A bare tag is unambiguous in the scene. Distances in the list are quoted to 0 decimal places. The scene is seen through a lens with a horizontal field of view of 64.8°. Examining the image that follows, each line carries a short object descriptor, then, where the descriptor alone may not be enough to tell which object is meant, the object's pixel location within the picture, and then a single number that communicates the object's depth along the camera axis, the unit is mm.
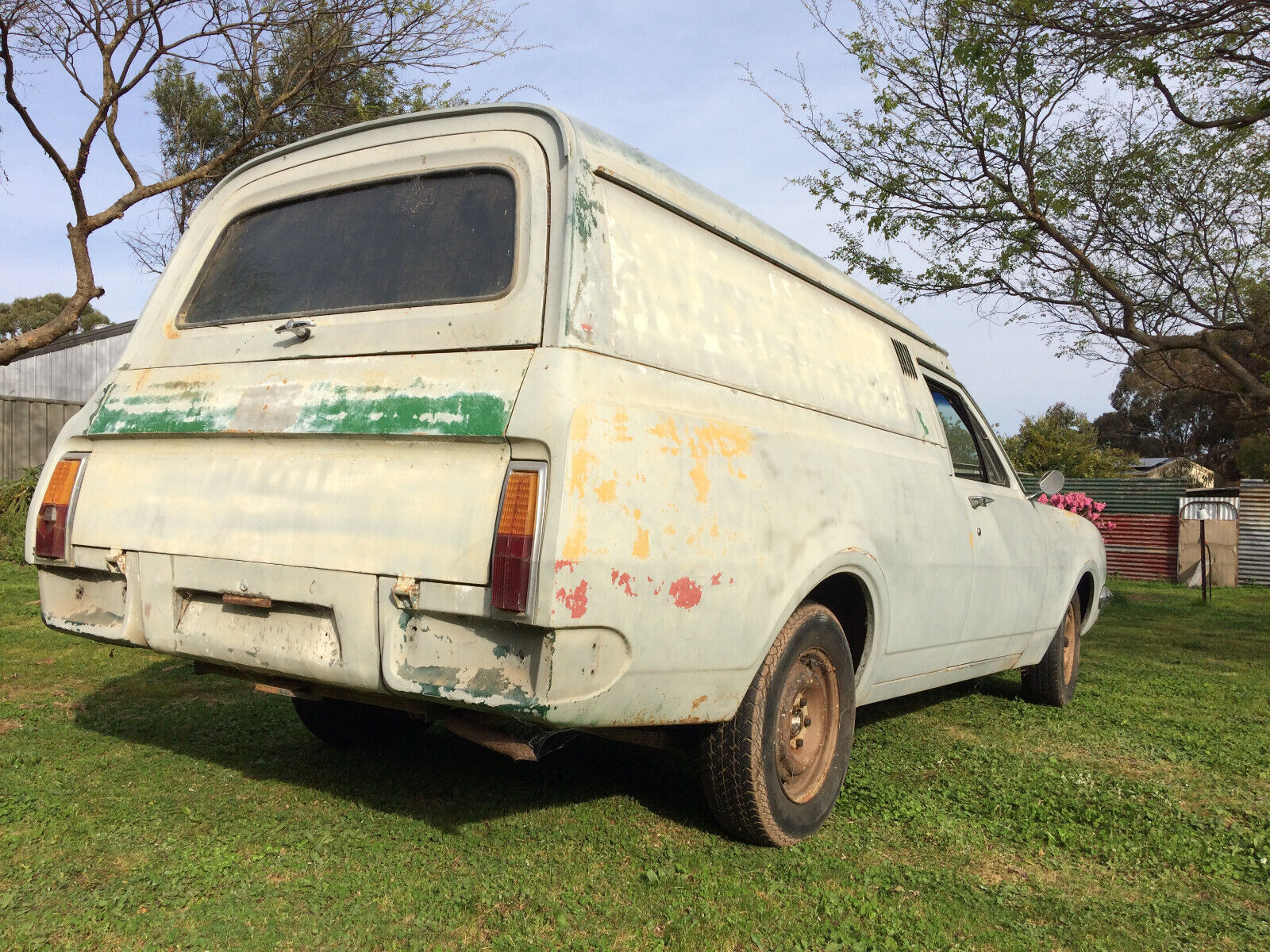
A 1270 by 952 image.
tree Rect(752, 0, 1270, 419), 11258
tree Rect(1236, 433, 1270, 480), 32125
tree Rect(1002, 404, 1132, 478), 25062
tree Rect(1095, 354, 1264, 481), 42562
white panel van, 2484
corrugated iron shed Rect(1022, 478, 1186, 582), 17062
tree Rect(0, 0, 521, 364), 9133
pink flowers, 12086
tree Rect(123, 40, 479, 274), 10688
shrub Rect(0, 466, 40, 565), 10828
